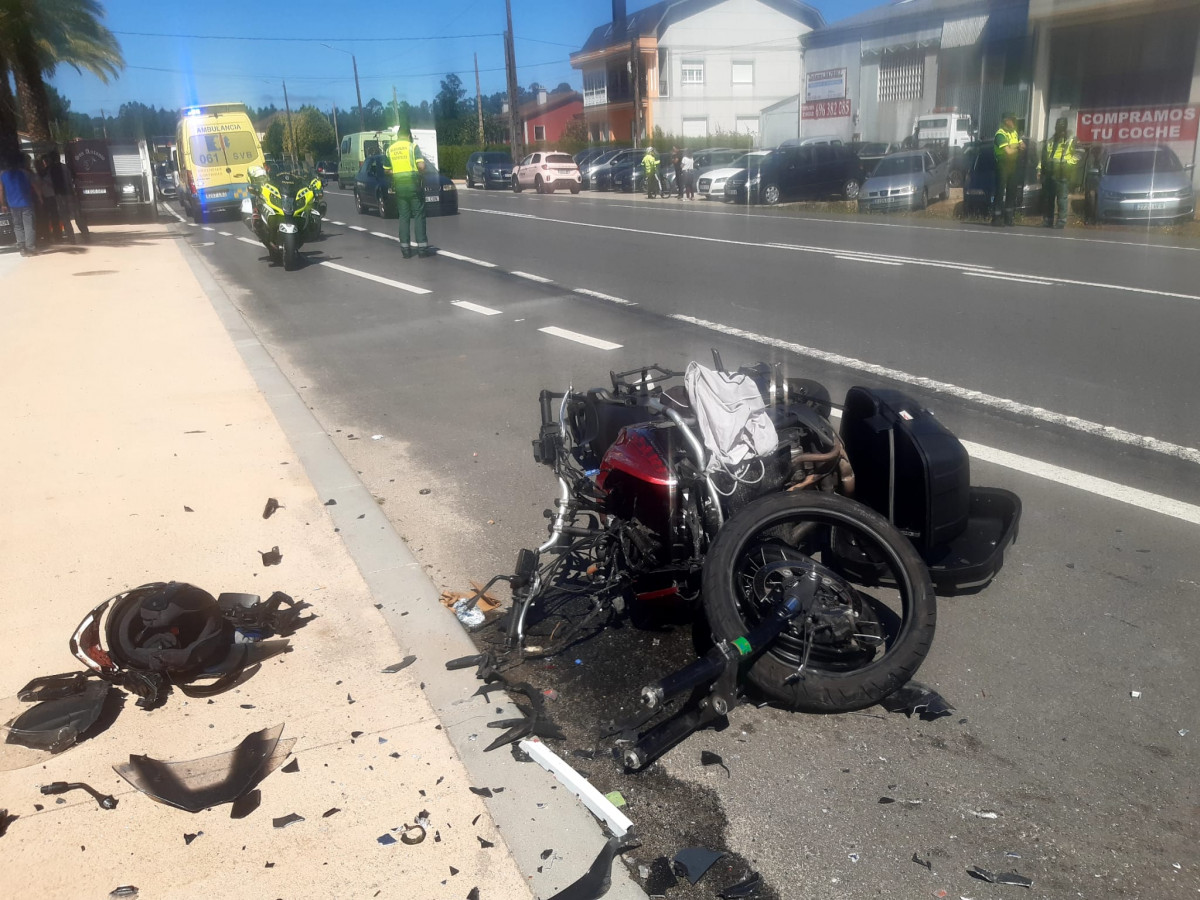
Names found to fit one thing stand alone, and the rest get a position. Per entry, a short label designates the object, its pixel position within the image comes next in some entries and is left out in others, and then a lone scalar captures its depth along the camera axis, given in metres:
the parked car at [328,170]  54.56
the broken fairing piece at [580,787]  2.81
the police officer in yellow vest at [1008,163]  18.81
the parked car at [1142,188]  17.98
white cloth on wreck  3.64
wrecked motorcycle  3.30
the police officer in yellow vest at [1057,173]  17.92
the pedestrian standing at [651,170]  33.34
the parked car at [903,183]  22.77
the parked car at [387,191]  25.17
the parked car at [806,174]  27.28
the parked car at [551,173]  38.94
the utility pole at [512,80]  47.41
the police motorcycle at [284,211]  15.52
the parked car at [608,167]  39.00
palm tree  23.41
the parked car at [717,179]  30.69
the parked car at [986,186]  20.12
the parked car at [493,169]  43.62
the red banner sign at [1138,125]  22.61
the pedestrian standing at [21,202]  18.92
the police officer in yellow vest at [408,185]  14.91
